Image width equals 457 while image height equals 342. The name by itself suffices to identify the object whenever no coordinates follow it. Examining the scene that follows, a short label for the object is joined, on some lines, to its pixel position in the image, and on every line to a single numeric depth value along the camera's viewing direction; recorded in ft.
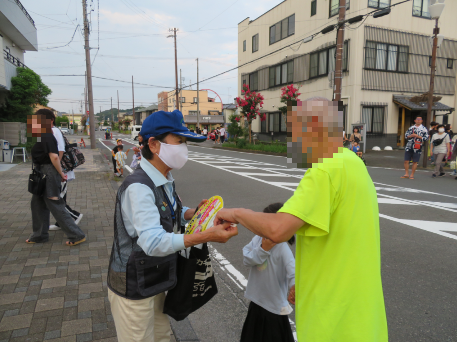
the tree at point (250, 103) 80.28
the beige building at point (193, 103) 252.42
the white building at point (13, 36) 50.42
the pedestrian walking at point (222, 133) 107.24
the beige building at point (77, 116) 497.21
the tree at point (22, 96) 56.49
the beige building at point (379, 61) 63.36
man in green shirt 4.50
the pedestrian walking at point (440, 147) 35.94
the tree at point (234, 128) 87.56
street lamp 42.80
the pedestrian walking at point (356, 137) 45.09
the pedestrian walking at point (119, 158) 36.40
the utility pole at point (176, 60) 116.53
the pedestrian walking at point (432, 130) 42.21
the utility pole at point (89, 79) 76.69
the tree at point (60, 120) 289.90
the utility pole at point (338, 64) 44.21
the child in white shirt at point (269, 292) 7.44
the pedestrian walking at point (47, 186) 14.20
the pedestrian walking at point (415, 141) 33.35
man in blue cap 5.46
